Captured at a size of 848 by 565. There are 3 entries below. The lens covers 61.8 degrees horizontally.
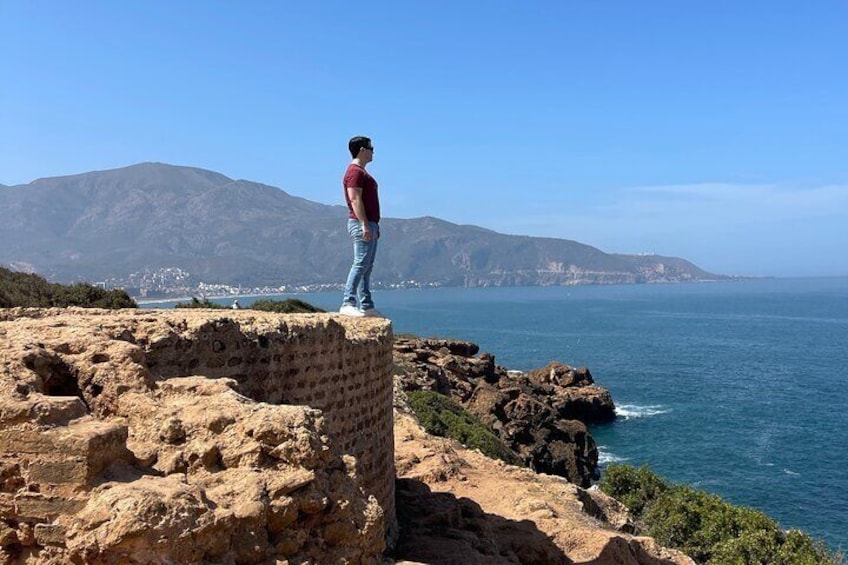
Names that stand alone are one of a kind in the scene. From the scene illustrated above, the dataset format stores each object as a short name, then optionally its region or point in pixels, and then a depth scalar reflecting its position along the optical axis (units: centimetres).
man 963
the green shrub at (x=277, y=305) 2314
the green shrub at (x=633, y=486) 2251
